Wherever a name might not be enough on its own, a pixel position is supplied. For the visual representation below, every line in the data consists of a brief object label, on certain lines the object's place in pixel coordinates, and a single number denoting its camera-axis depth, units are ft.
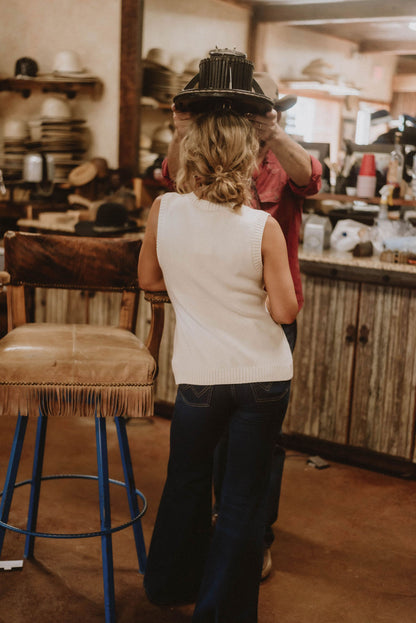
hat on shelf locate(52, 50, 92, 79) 15.37
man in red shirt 7.46
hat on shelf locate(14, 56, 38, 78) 15.90
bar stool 6.64
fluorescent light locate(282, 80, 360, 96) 21.62
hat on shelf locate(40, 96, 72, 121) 15.52
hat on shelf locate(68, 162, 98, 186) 15.12
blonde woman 5.92
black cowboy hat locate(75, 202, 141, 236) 12.73
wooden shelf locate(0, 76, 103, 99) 15.51
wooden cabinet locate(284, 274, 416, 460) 11.11
